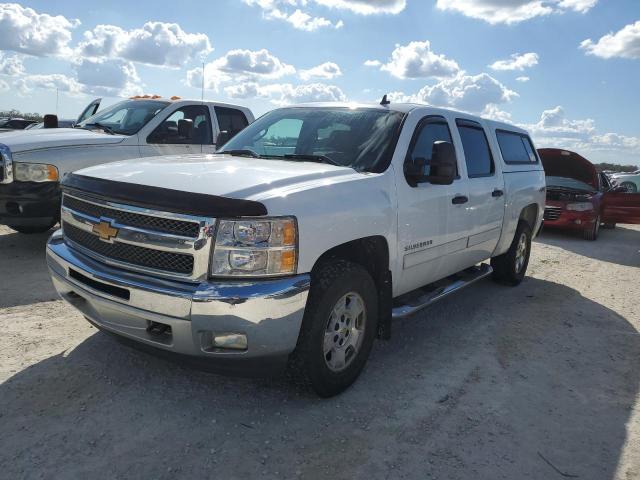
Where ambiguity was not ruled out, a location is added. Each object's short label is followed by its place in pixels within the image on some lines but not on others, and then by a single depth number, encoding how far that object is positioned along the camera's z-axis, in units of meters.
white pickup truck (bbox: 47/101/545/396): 2.70
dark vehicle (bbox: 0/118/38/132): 20.01
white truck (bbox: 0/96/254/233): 5.78
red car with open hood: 10.59
